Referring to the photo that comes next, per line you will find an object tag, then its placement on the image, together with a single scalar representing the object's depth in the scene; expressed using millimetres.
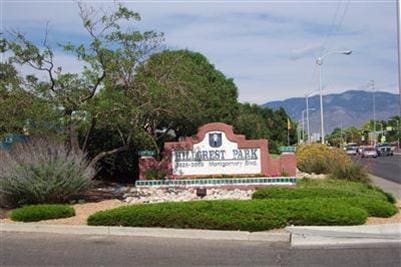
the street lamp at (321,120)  53694
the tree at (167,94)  17984
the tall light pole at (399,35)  6496
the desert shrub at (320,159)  28281
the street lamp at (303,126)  110369
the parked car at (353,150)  83031
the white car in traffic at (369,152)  74562
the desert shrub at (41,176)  16047
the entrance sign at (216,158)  23719
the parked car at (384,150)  85812
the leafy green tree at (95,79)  17406
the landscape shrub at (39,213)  14180
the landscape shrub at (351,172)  24984
